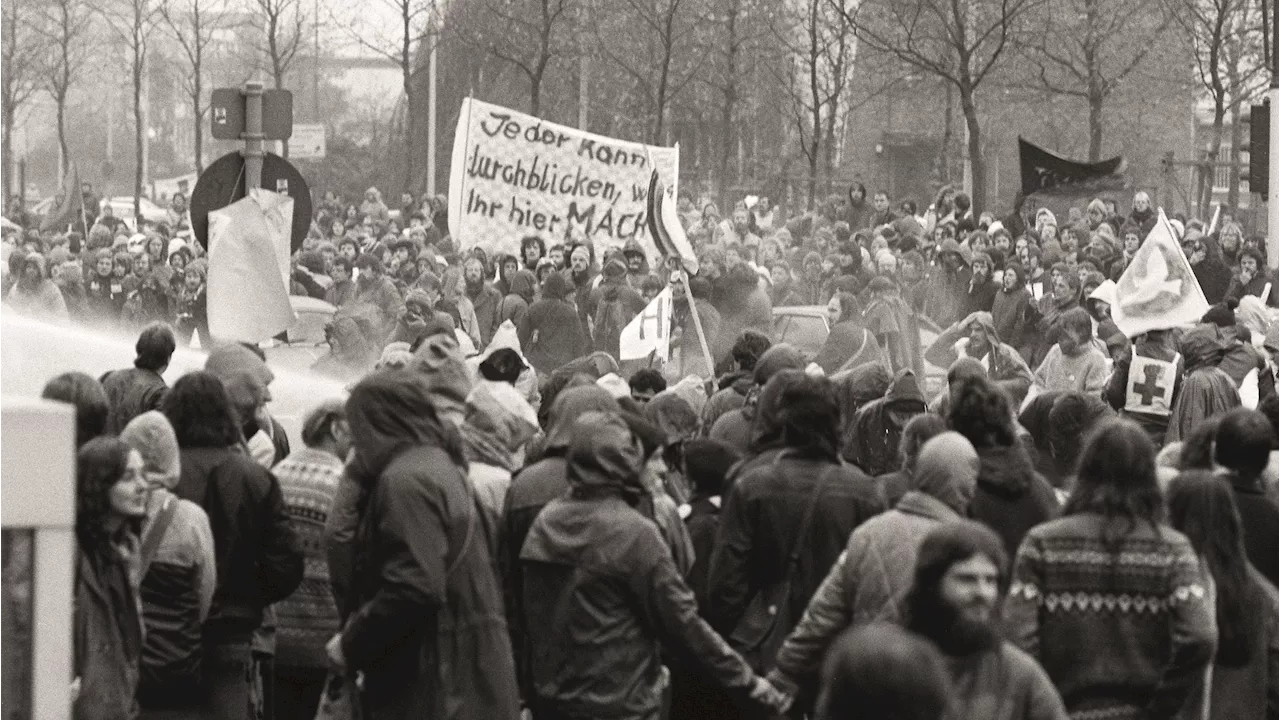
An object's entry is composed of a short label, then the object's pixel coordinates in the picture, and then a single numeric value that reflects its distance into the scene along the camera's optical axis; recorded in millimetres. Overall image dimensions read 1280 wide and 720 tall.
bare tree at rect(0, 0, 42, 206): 54219
